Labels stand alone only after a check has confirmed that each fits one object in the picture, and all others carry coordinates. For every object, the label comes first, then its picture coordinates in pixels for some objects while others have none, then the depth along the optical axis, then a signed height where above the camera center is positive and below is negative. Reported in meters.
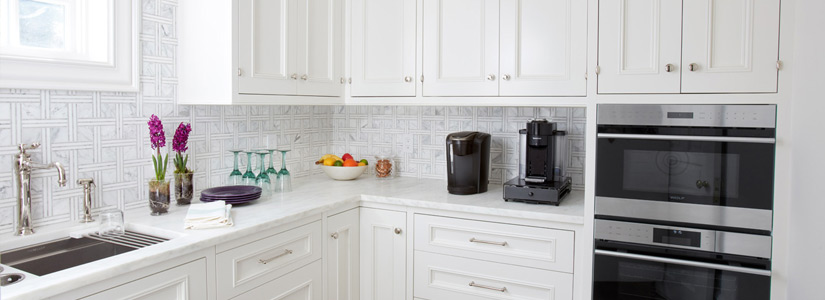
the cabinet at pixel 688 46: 1.90 +0.32
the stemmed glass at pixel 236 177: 2.53 -0.25
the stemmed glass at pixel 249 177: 2.58 -0.25
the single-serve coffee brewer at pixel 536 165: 2.43 -0.17
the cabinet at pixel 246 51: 2.23 +0.33
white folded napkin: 1.93 -0.33
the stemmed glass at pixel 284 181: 2.70 -0.28
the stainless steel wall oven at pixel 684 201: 1.92 -0.26
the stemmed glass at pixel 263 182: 2.56 -0.27
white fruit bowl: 3.05 -0.26
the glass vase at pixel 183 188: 2.28 -0.27
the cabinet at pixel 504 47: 2.32 +0.38
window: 1.87 +0.30
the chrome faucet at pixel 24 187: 1.83 -0.22
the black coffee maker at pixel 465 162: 2.62 -0.17
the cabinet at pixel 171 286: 1.56 -0.50
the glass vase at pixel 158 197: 2.12 -0.29
